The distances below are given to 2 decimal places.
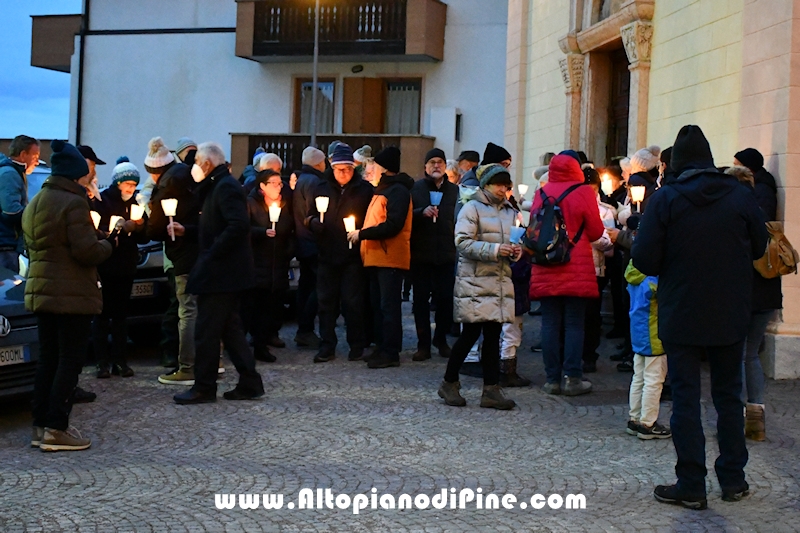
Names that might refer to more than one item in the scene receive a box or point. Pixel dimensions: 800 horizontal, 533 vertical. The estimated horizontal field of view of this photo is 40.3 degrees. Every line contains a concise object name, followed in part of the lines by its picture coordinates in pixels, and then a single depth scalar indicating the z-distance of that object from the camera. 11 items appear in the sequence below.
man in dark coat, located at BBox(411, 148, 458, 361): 10.72
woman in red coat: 8.67
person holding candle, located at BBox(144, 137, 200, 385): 9.02
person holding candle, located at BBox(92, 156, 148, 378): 9.26
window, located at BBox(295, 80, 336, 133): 31.02
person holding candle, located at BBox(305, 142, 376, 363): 10.46
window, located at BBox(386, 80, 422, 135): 30.55
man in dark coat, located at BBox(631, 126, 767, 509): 5.68
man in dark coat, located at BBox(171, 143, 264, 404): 8.20
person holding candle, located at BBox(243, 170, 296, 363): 10.49
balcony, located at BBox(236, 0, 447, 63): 29.20
